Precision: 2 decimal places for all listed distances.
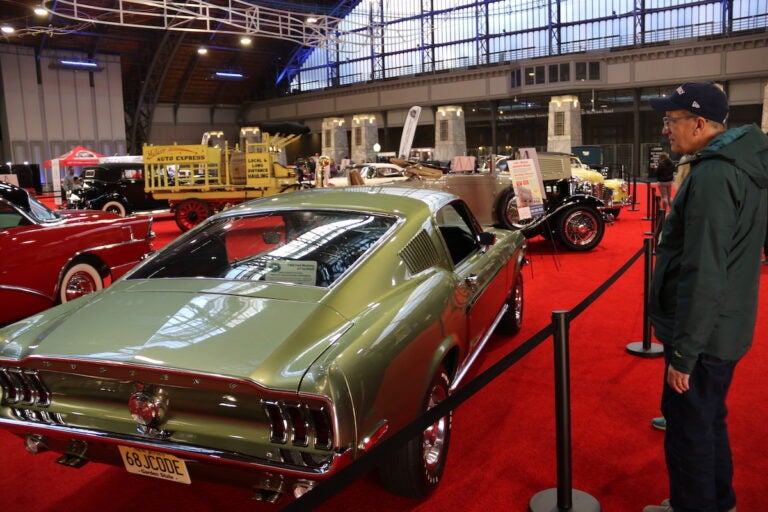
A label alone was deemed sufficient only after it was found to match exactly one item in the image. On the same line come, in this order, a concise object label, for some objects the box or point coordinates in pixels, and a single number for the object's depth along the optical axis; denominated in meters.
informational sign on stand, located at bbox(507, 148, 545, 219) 8.53
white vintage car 19.98
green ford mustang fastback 2.35
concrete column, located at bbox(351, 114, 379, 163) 39.69
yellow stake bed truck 15.69
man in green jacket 2.23
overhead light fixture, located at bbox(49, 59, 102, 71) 35.31
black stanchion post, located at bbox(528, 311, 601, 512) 2.52
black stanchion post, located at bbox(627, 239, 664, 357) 4.83
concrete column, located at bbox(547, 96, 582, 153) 32.34
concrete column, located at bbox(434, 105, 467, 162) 36.56
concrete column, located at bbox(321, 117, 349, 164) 42.03
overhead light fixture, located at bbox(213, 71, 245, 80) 42.72
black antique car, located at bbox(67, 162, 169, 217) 17.28
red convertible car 5.76
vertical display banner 21.33
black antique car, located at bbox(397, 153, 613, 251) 10.49
